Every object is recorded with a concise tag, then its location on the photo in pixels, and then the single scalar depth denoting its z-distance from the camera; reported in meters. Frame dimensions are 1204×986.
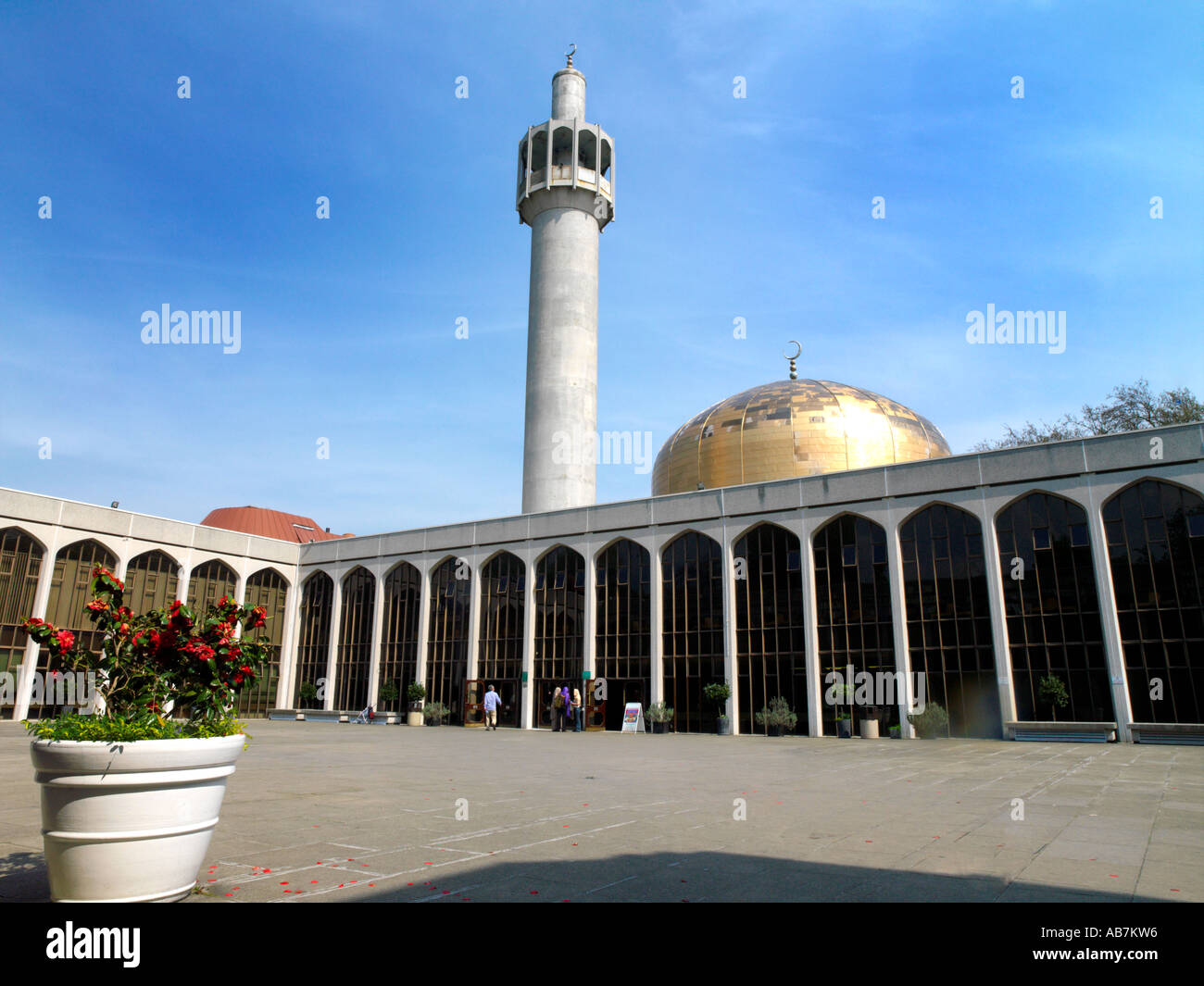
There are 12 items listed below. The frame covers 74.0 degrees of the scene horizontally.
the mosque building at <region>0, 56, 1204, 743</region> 24.91
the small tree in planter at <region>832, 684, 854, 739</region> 27.67
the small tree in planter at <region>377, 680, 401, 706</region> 39.91
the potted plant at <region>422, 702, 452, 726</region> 37.91
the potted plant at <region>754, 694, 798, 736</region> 28.94
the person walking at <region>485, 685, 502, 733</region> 31.91
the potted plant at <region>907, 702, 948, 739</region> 26.17
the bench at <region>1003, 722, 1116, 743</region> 23.59
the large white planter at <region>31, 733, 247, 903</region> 4.43
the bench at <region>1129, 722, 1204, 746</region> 22.31
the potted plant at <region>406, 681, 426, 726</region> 38.09
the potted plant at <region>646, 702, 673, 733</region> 31.38
